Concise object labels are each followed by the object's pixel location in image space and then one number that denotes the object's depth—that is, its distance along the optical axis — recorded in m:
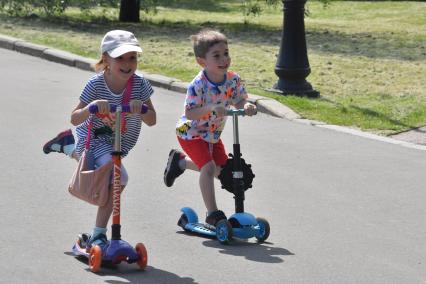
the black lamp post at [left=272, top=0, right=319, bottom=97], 20.99
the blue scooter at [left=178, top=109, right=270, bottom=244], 10.98
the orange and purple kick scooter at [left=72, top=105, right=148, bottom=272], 9.75
